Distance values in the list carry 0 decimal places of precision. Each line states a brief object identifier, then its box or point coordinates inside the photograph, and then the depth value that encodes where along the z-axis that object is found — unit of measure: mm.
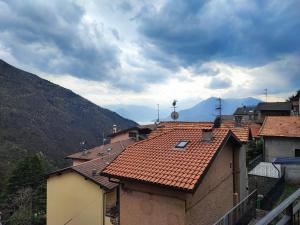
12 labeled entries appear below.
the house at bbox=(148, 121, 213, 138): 17016
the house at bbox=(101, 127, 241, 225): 9641
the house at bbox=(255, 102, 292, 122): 60625
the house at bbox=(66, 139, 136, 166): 27897
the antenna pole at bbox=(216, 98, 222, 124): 19917
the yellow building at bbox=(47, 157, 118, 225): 18234
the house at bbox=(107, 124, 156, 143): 29972
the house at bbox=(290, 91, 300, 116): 55362
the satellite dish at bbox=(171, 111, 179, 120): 20844
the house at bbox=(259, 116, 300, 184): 25547
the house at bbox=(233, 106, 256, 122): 66688
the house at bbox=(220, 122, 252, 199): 15538
